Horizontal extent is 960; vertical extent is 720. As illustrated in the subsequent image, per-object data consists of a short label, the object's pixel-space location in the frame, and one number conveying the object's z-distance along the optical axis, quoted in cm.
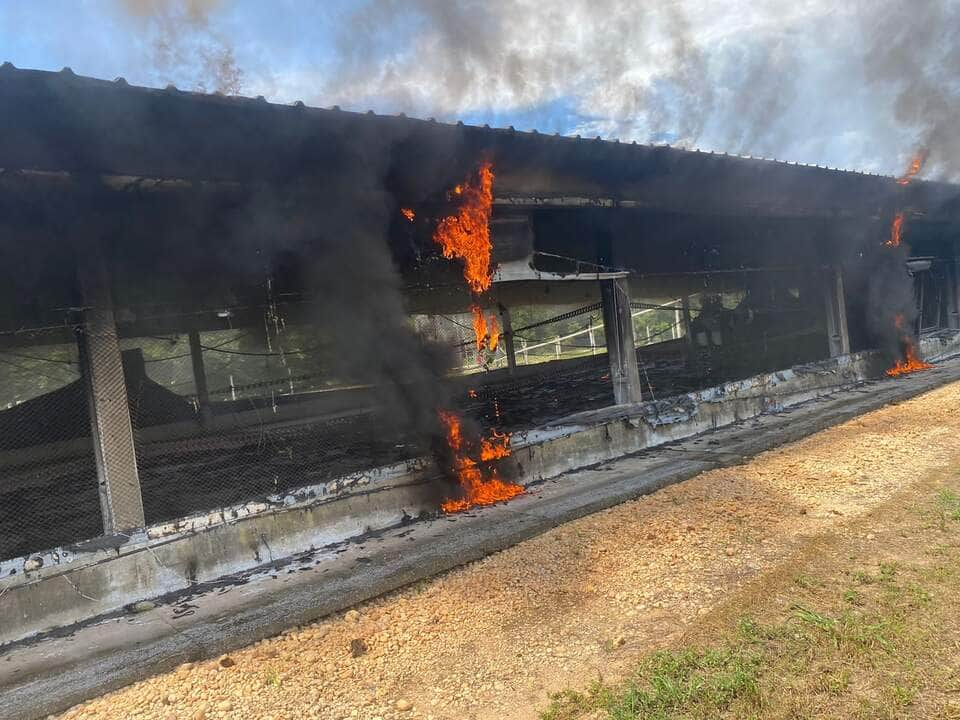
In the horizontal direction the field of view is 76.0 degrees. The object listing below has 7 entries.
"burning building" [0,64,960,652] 486
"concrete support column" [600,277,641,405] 843
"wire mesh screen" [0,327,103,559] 903
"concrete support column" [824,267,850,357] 1216
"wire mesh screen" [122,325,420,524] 816
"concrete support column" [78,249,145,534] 484
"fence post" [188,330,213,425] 1198
